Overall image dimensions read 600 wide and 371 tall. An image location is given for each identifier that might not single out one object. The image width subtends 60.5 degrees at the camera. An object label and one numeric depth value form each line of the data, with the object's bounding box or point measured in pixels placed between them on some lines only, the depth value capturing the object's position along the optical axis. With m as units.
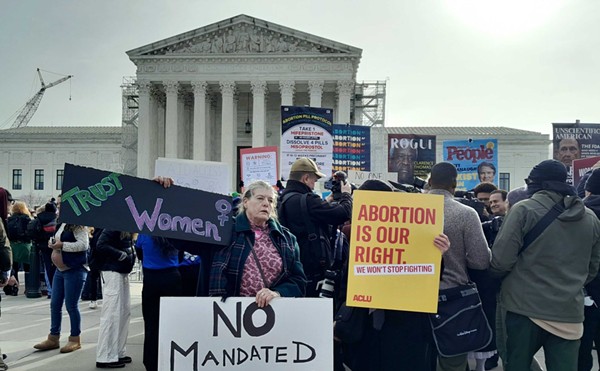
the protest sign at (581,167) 7.87
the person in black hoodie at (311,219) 4.69
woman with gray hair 3.57
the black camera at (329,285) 4.09
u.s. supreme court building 41.59
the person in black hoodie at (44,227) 10.52
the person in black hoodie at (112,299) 5.88
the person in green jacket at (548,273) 3.80
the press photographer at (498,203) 6.47
